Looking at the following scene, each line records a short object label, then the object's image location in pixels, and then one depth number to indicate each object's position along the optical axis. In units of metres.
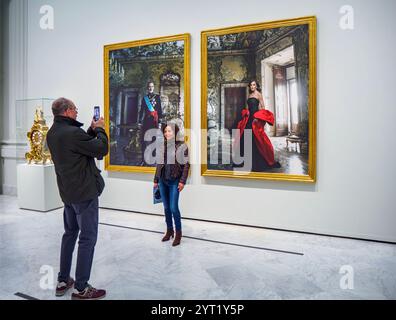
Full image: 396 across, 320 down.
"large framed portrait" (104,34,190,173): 6.14
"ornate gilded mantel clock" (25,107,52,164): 6.96
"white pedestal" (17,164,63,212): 6.68
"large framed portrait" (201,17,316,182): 5.23
